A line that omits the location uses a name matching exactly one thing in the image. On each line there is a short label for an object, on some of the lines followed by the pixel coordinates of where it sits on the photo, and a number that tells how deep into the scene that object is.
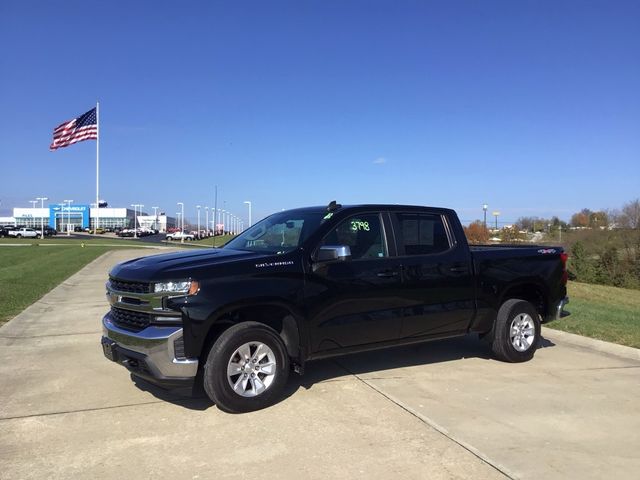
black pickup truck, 4.79
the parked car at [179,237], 82.88
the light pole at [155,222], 146.44
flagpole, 49.31
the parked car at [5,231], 72.66
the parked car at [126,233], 92.06
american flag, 46.88
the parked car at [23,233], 73.50
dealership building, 135.50
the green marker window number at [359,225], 5.84
